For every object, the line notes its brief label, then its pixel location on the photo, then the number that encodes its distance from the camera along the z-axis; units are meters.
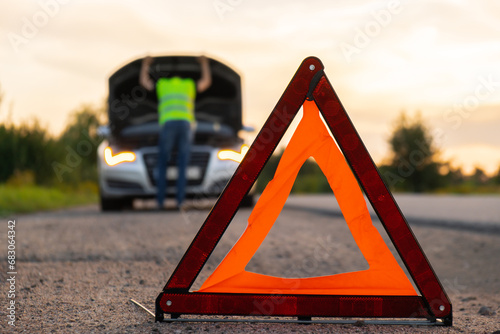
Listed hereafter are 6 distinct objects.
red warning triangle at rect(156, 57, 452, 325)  2.36
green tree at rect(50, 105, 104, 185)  16.45
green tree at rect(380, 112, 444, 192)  49.81
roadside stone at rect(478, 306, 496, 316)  2.97
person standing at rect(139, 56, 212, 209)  8.94
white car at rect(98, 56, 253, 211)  9.33
